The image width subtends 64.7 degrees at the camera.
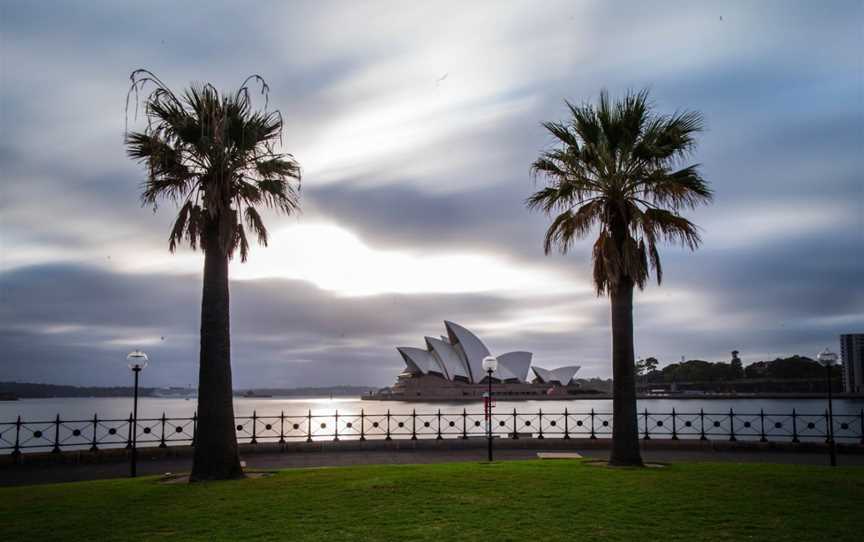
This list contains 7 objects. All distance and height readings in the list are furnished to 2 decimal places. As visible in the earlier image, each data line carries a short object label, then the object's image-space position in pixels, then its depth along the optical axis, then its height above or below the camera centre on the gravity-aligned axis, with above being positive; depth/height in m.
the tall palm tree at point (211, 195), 14.38 +3.71
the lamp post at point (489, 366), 19.53 -0.05
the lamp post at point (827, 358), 19.34 +0.23
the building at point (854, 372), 119.20 -1.04
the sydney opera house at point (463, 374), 98.69 -1.76
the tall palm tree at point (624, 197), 16.02 +4.00
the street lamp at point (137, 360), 18.31 +0.05
